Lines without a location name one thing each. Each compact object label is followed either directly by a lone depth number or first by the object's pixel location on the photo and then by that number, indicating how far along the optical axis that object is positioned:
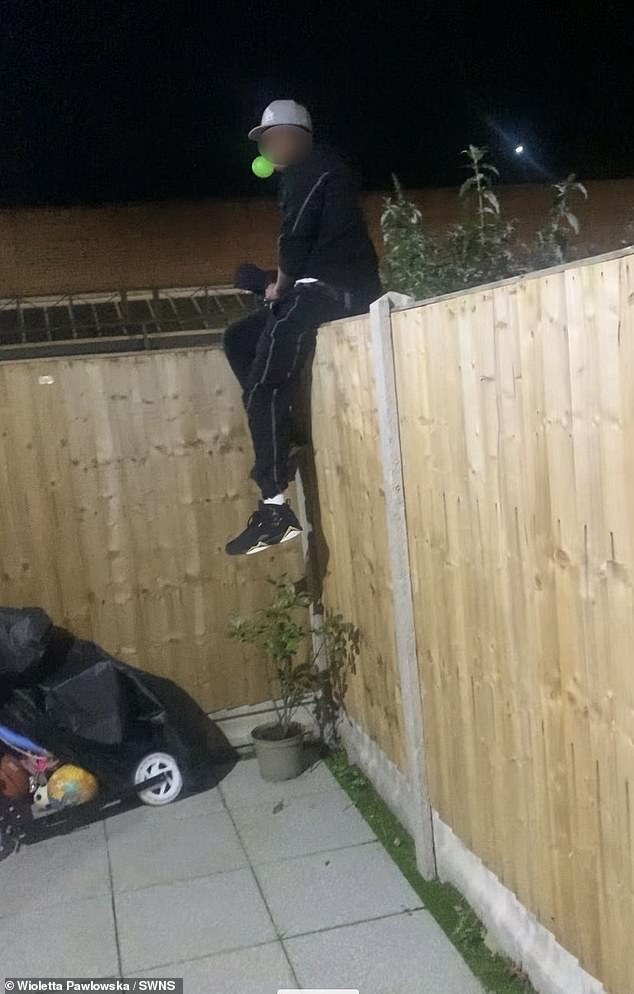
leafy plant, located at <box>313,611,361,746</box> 4.20
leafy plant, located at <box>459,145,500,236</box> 3.90
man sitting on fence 3.77
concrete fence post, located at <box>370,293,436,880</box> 3.15
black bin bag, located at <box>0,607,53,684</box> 3.98
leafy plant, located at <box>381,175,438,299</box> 4.09
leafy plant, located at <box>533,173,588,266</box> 4.08
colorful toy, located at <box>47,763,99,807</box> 3.91
